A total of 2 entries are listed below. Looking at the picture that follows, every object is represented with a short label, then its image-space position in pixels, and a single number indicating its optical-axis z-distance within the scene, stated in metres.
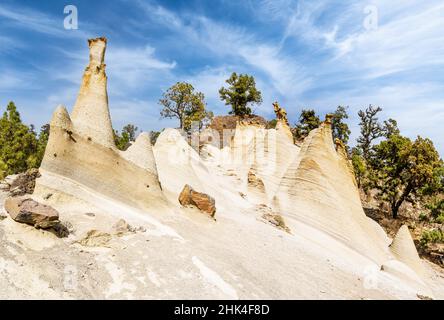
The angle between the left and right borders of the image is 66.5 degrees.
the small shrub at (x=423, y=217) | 23.11
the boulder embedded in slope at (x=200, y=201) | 9.91
